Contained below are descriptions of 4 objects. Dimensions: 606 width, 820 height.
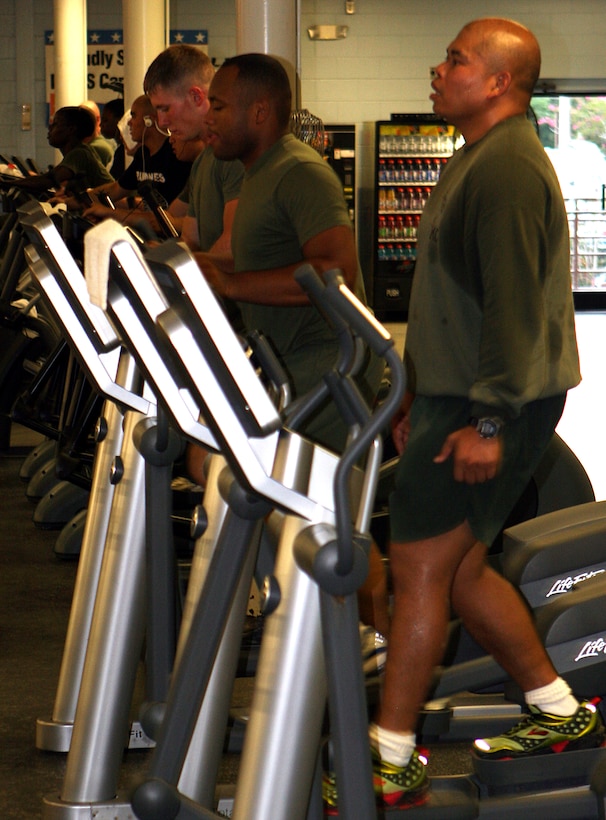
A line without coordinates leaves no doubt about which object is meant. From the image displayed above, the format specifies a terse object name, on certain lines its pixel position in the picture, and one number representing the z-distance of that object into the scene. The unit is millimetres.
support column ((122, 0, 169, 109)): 14039
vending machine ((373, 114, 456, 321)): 21235
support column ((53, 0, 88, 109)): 18837
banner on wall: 21639
